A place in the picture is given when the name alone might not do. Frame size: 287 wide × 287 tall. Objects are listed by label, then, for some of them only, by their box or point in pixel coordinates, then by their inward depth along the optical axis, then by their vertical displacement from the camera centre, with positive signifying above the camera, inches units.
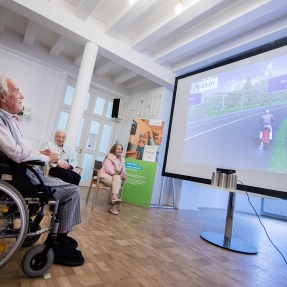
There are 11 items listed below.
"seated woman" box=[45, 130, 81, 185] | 92.0 -2.2
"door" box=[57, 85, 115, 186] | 215.5 +33.4
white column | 136.9 +44.1
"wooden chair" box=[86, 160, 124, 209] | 126.8 -9.3
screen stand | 88.1 -24.1
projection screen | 99.8 +33.2
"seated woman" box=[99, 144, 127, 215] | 121.0 -4.0
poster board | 154.6 +7.6
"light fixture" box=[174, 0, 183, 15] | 100.5 +75.5
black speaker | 233.0 +59.1
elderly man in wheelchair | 40.5 -9.0
